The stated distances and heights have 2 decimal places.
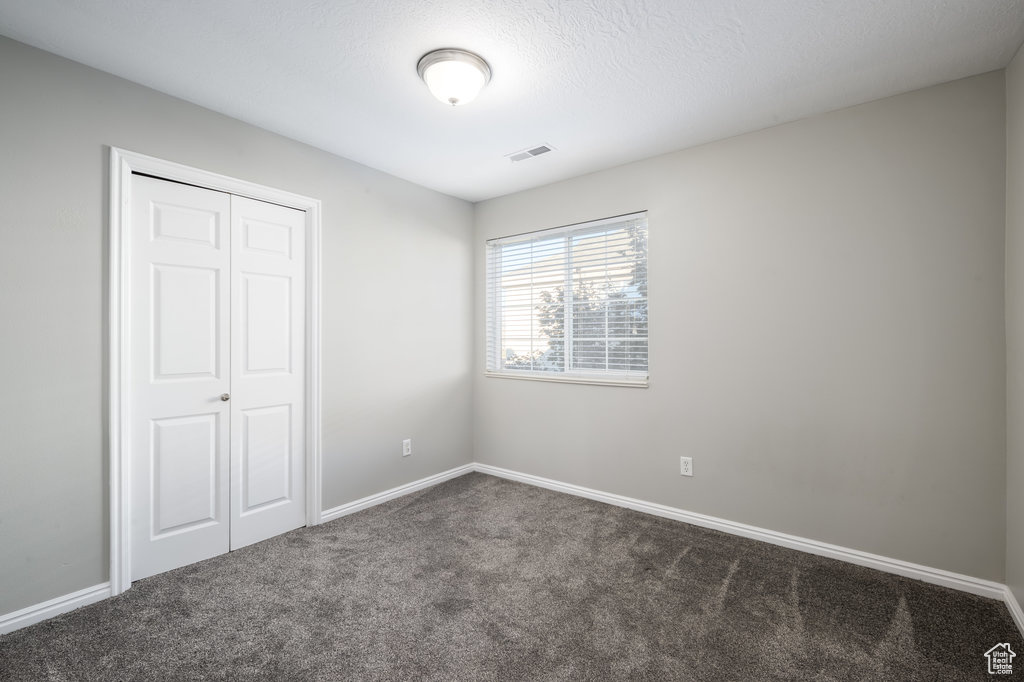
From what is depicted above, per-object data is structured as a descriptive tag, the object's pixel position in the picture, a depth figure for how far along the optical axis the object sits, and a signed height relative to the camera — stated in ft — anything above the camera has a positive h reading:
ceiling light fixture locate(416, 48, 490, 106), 6.91 +4.09
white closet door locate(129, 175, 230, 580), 7.91 -0.58
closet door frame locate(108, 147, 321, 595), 7.44 -0.11
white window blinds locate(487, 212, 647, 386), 11.26 +1.04
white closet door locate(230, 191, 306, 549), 9.16 -0.60
